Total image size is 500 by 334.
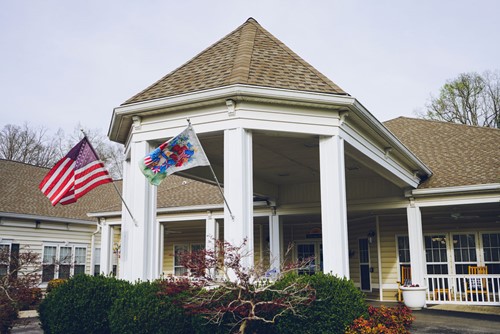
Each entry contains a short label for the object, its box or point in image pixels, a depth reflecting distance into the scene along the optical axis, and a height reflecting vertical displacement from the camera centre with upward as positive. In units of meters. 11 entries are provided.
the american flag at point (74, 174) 8.96 +1.50
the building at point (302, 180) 8.71 +2.03
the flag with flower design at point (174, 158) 8.16 +1.61
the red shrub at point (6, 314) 9.74 -1.08
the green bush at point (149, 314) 7.82 -0.90
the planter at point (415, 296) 13.82 -1.16
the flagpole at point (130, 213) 8.87 +0.78
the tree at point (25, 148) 41.69 +9.32
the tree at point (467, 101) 36.75 +11.45
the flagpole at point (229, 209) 8.26 +0.76
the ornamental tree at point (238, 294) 6.98 -0.56
